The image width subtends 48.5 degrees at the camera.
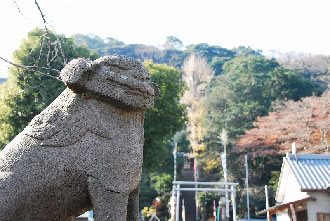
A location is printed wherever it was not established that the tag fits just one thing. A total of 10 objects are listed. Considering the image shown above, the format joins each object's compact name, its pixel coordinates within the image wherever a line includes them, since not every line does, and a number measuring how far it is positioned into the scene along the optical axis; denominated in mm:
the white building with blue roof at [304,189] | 12089
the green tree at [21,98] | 12086
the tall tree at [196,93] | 29703
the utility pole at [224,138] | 25612
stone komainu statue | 2760
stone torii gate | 13880
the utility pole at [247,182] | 21438
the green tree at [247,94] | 27828
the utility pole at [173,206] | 15409
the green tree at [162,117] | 16516
